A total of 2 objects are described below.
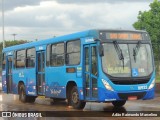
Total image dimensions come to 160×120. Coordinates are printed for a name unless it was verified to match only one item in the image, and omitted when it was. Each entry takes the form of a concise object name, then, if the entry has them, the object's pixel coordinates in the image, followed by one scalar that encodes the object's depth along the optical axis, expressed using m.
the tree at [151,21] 46.81
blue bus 14.84
